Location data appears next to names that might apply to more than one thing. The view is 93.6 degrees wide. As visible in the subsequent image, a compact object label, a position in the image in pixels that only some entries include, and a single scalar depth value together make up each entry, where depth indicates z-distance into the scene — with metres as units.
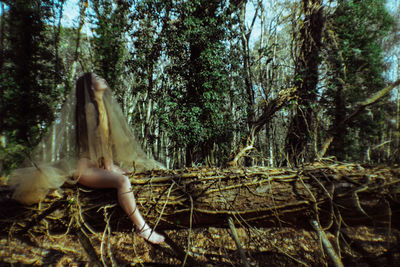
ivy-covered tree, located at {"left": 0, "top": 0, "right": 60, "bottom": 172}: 7.38
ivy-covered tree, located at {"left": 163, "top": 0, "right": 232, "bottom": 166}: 6.37
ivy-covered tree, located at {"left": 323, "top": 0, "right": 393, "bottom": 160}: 5.07
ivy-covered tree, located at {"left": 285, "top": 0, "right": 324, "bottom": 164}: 4.63
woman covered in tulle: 1.70
